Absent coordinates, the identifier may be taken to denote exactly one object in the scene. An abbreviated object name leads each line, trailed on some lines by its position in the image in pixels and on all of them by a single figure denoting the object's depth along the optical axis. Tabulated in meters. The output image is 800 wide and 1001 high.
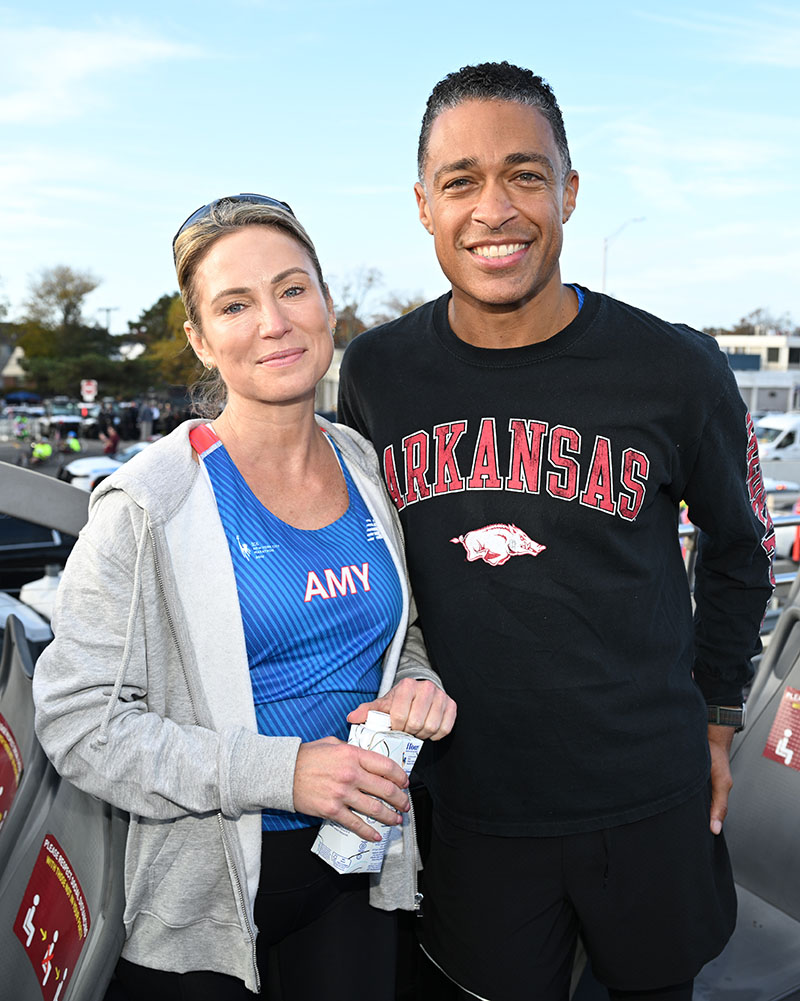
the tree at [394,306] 62.34
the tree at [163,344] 58.88
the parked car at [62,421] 40.09
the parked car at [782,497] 14.98
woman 1.58
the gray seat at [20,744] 2.41
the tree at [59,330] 72.12
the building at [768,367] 47.12
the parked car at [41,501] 2.07
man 1.98
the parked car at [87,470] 13.92
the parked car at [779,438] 22.33
